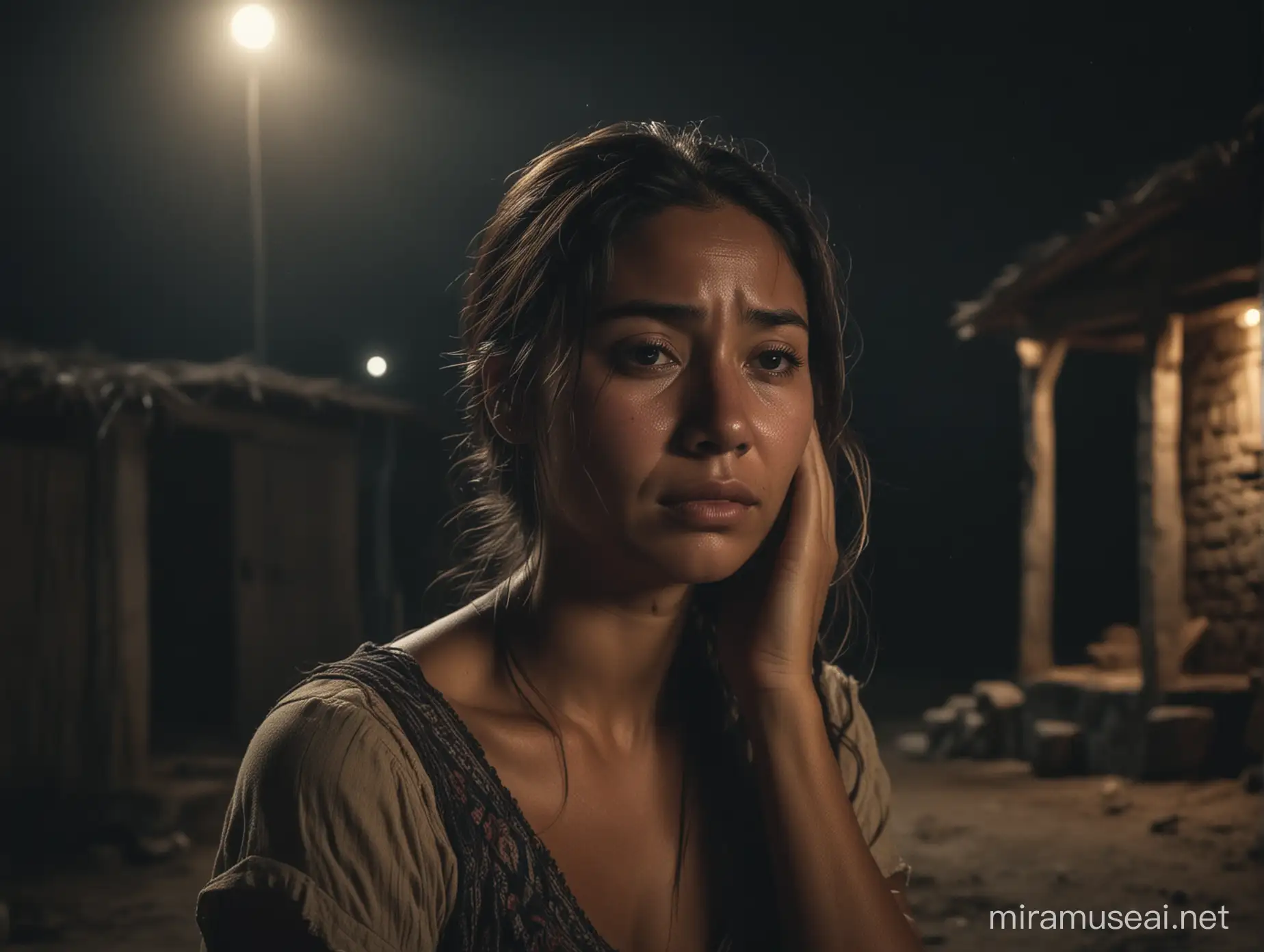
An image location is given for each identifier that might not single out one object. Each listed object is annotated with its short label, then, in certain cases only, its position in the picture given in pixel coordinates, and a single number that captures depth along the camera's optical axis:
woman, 1.55
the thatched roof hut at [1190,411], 8.80
